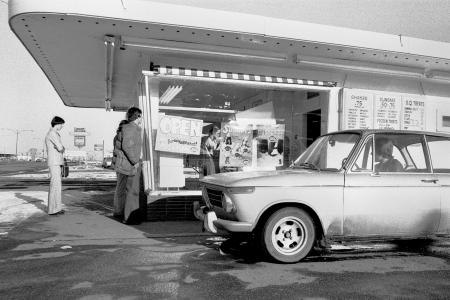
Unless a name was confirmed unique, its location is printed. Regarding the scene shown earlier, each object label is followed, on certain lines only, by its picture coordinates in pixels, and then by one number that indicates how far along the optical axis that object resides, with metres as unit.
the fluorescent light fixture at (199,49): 7.77
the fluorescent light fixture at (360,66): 8.92
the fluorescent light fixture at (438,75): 9.91
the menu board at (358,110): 9.44
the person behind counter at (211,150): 8.95
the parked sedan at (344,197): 4.81
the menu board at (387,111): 9.66
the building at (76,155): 102.38
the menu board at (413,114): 9.87
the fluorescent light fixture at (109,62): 7.76
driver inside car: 5.35
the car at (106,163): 47.94
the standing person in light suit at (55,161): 8.23
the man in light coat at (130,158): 7.52
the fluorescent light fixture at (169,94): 8.54
